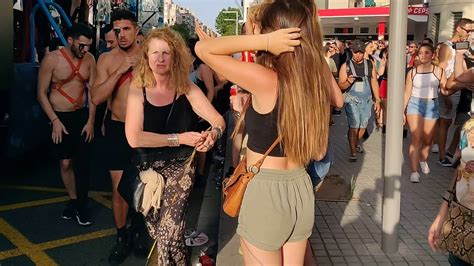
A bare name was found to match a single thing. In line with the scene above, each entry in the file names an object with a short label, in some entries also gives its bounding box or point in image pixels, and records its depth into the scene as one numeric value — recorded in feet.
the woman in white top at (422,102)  20.49
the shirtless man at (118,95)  12.89
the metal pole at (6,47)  17.10
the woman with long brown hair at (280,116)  6.82
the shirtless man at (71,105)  15.67
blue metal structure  23.41
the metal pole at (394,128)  12.26
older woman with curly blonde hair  10.16
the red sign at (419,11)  109.50
